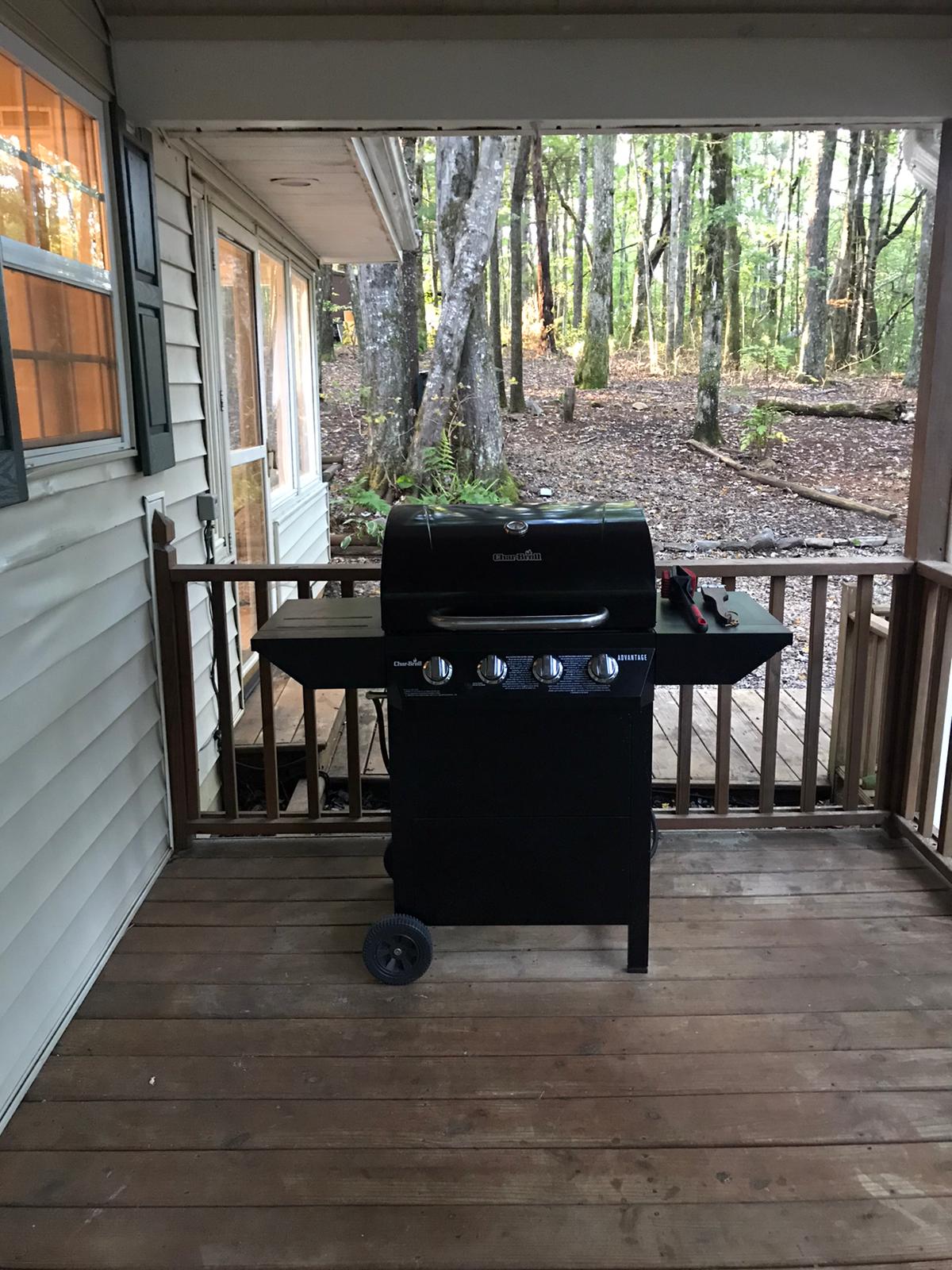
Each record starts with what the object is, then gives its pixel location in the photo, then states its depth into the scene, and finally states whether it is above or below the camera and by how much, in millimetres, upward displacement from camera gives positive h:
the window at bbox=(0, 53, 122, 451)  2131 +347
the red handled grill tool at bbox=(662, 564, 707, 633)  2334 -488
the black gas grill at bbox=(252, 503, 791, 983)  2207 -670
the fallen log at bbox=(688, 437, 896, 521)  10000 -974
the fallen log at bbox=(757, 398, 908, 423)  13492 -84
